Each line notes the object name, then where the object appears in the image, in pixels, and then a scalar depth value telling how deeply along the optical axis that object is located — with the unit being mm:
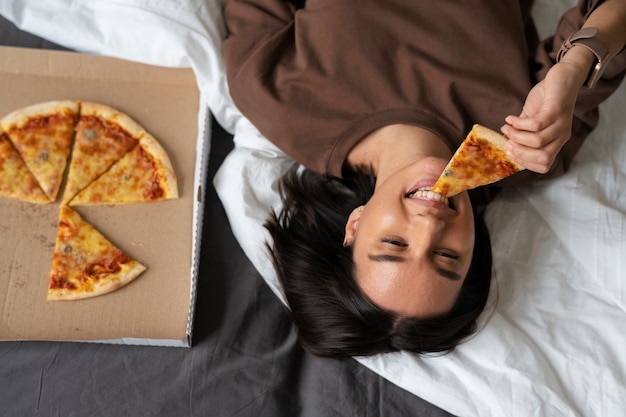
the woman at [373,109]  1256
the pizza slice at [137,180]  1447
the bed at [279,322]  1333
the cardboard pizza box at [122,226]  1343
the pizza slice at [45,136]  1438
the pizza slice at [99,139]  1464
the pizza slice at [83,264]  1349
